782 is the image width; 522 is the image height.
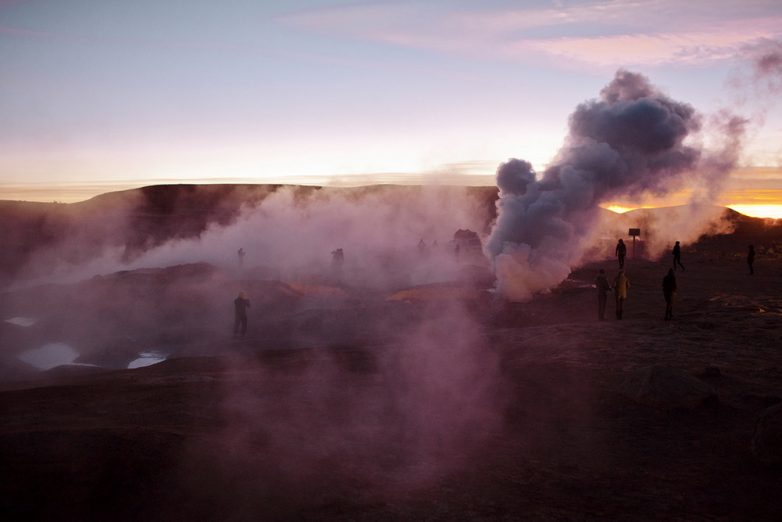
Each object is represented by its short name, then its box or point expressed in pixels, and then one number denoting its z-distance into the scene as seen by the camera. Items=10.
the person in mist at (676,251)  30.92
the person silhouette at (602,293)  18.56
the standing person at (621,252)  29.84
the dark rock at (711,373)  11.40
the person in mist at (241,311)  20.47
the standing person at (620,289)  18.31
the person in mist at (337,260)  38.00
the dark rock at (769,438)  7.66
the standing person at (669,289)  17.50
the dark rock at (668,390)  10.11
